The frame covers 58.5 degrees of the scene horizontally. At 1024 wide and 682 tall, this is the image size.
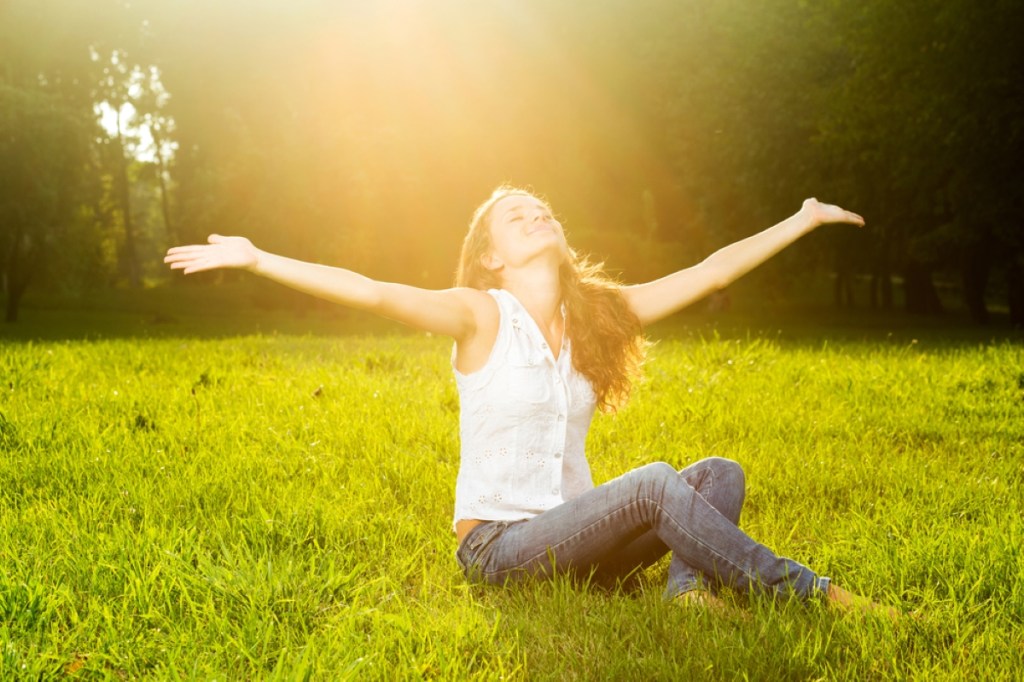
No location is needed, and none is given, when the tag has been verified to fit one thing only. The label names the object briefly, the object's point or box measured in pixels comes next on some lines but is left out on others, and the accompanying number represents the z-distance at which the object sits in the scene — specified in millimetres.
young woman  3660
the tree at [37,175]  24859
